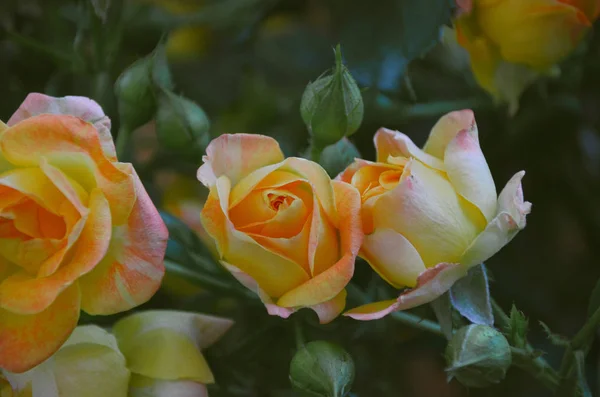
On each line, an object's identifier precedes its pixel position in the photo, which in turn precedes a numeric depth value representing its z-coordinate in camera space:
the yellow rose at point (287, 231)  0.64
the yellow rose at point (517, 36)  0.71
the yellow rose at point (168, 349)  0.66
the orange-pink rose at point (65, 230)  0.64
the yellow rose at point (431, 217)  0.64
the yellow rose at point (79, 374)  0.65
